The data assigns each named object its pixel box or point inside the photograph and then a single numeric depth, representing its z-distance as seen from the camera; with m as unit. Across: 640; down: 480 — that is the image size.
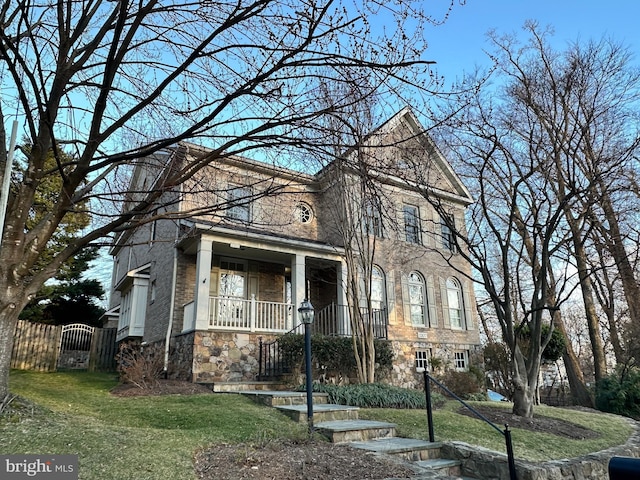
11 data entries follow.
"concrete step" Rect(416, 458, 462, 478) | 5.09
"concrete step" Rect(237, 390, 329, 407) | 7.54
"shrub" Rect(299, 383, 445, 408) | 8.38
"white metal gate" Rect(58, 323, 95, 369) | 15.66
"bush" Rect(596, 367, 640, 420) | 12.44
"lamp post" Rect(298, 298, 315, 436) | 5.80
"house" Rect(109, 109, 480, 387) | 10.80
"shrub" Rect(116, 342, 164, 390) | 9.09
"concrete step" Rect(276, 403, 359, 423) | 6.43
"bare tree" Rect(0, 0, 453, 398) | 3.67
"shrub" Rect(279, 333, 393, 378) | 10.69
